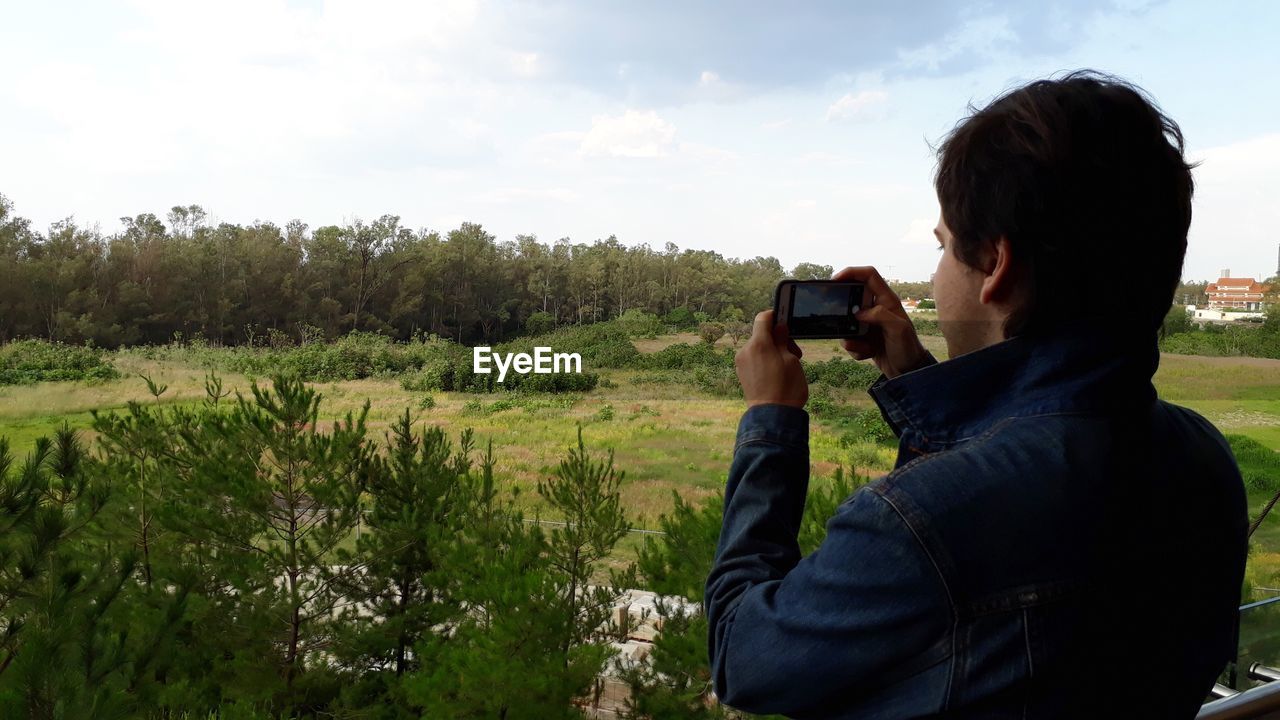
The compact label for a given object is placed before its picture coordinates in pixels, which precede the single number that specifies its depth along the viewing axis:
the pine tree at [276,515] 2.61
